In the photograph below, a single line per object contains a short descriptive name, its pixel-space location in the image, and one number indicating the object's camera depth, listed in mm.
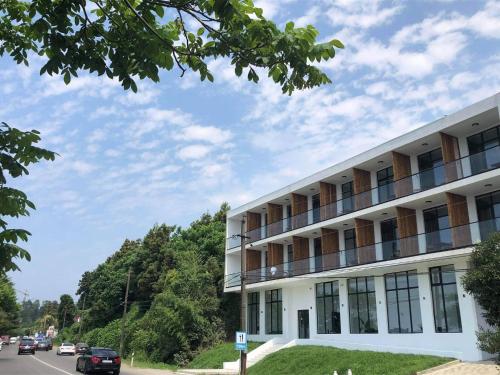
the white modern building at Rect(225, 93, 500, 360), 24578
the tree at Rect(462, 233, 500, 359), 14523
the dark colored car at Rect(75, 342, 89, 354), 54394
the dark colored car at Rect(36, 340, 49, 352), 67562
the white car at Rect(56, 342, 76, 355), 54381
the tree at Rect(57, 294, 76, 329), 108962
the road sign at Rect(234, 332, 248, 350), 24391
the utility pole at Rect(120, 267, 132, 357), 46694
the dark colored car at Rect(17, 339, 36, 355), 50875
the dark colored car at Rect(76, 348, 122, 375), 26469
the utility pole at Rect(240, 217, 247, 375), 25203
